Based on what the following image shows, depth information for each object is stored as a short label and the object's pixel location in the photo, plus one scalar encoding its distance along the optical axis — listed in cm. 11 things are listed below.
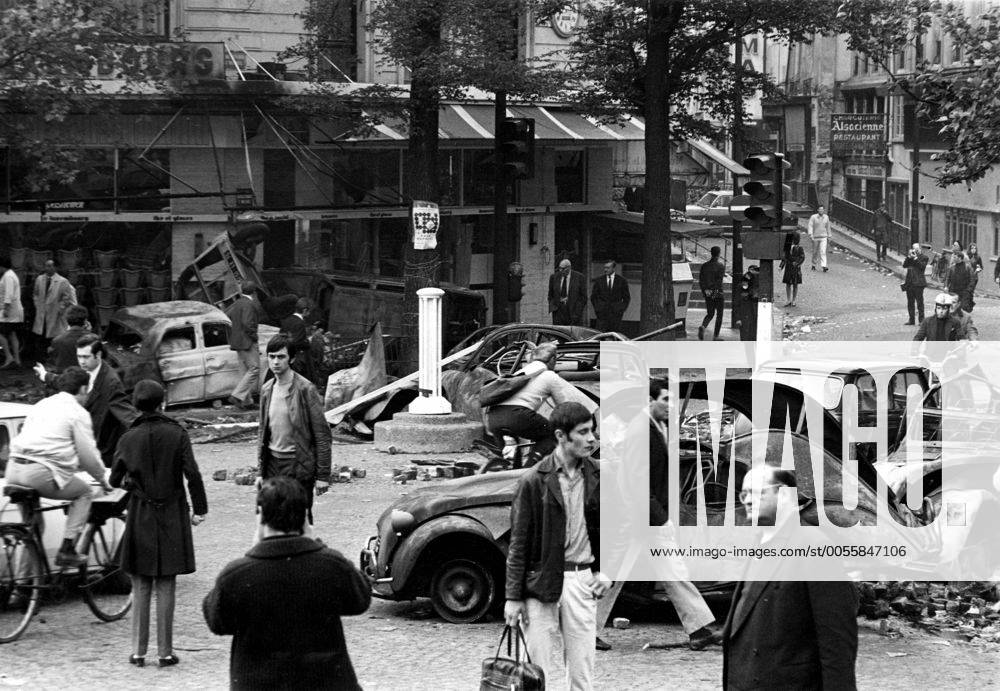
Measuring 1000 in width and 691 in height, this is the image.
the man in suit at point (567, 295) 2833
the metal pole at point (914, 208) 4647
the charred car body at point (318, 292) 2439
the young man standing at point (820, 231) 4384
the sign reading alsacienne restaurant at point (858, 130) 5337
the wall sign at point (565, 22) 3262
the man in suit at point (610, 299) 2905
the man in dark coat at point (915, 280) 3219
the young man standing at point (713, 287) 3078
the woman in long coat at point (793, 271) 3575
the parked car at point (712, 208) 4784
